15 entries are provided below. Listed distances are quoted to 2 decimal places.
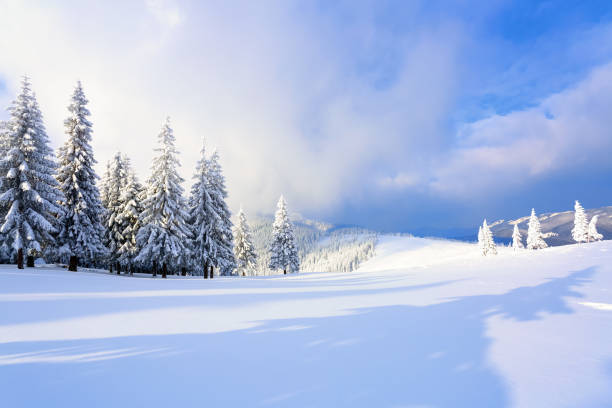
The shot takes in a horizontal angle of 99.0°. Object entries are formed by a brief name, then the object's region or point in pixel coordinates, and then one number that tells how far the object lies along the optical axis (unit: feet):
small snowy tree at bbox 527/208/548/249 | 203.21
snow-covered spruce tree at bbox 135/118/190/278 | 88.12
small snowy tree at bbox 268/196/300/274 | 147.33
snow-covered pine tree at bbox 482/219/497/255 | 216.33
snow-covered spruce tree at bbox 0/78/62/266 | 63.52
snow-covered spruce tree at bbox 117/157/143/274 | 99.19
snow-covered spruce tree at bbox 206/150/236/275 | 101.73
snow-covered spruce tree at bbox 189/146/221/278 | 97.91
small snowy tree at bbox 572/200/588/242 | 200.86
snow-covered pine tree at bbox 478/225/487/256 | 223.92
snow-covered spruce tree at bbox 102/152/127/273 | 101.60
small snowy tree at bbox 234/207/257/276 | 147.43
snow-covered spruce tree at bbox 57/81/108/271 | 75.51
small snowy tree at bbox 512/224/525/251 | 243.52
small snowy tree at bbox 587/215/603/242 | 210.34
